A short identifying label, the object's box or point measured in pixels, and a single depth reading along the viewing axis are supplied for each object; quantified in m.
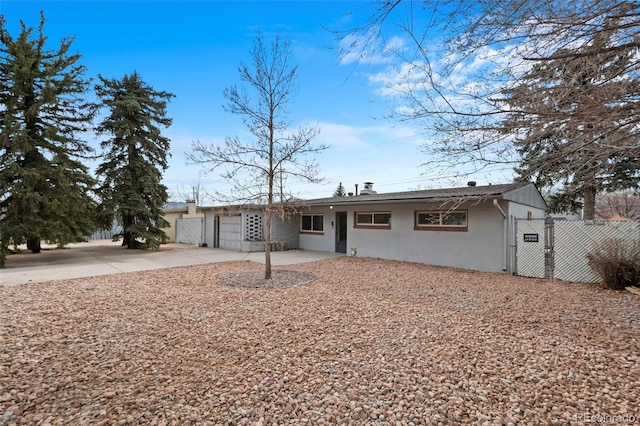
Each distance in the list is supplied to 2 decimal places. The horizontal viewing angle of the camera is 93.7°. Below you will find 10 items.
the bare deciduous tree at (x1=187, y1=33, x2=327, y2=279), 6.96
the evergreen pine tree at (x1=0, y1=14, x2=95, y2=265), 9.60
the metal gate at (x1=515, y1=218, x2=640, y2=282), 7.19
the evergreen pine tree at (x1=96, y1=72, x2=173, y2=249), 13.59
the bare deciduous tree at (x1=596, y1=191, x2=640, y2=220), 12.96
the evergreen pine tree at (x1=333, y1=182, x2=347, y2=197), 36.09
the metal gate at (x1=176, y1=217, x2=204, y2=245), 17.36
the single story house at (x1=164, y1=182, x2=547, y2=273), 9.09
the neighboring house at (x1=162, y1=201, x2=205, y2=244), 17.78
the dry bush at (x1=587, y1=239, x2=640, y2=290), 6.41
